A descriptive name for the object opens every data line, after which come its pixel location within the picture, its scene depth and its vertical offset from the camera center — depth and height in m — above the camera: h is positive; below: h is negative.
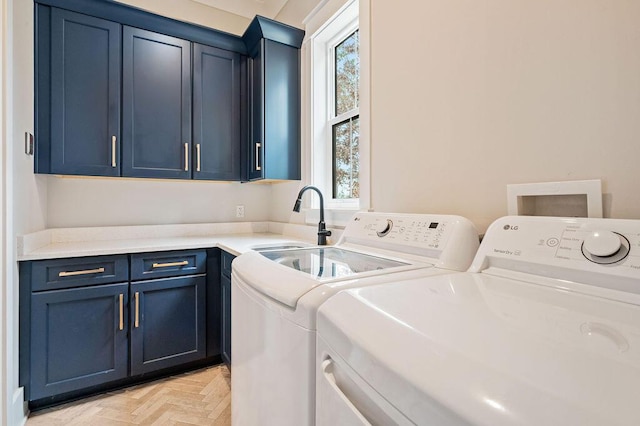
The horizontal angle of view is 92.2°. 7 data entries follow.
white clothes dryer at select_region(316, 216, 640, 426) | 0.32 -0.18
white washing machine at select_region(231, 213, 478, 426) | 0.70 -0.18
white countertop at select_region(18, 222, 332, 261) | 1.76 -0.16
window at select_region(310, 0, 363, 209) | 2.08 +0.77
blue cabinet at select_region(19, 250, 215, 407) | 1.67 -0.61
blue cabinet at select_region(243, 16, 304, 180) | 2.31 +0.91
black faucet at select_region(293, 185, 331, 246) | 1.85 -0.10
